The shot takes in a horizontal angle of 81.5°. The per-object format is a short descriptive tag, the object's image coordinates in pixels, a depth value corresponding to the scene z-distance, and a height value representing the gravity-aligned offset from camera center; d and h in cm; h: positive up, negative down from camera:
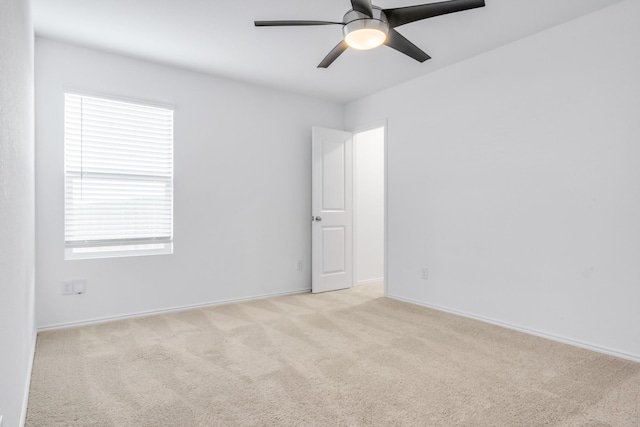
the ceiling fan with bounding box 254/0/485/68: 202 +113
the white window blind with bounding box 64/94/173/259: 334 +35
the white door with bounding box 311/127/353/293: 470 +5
